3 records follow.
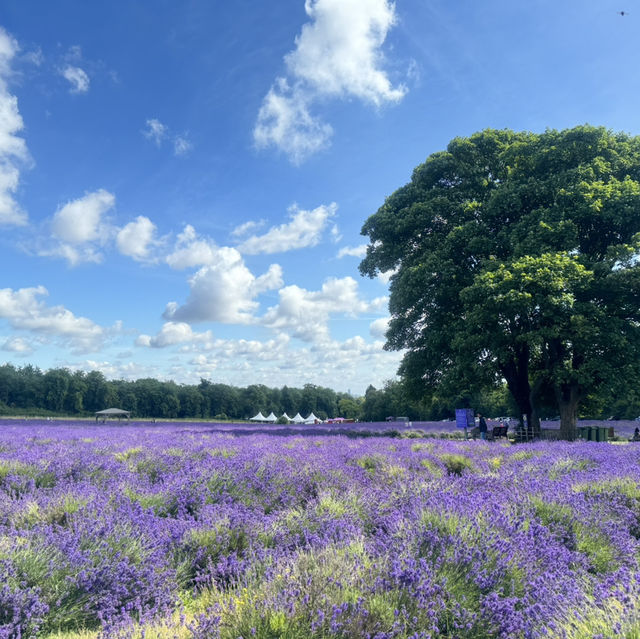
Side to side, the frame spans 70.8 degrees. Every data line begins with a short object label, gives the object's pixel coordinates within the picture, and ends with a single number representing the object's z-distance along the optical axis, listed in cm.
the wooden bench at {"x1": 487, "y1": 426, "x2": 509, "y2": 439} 2123
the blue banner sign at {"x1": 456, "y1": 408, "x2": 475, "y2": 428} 2350
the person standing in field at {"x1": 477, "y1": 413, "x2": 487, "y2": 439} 2163
